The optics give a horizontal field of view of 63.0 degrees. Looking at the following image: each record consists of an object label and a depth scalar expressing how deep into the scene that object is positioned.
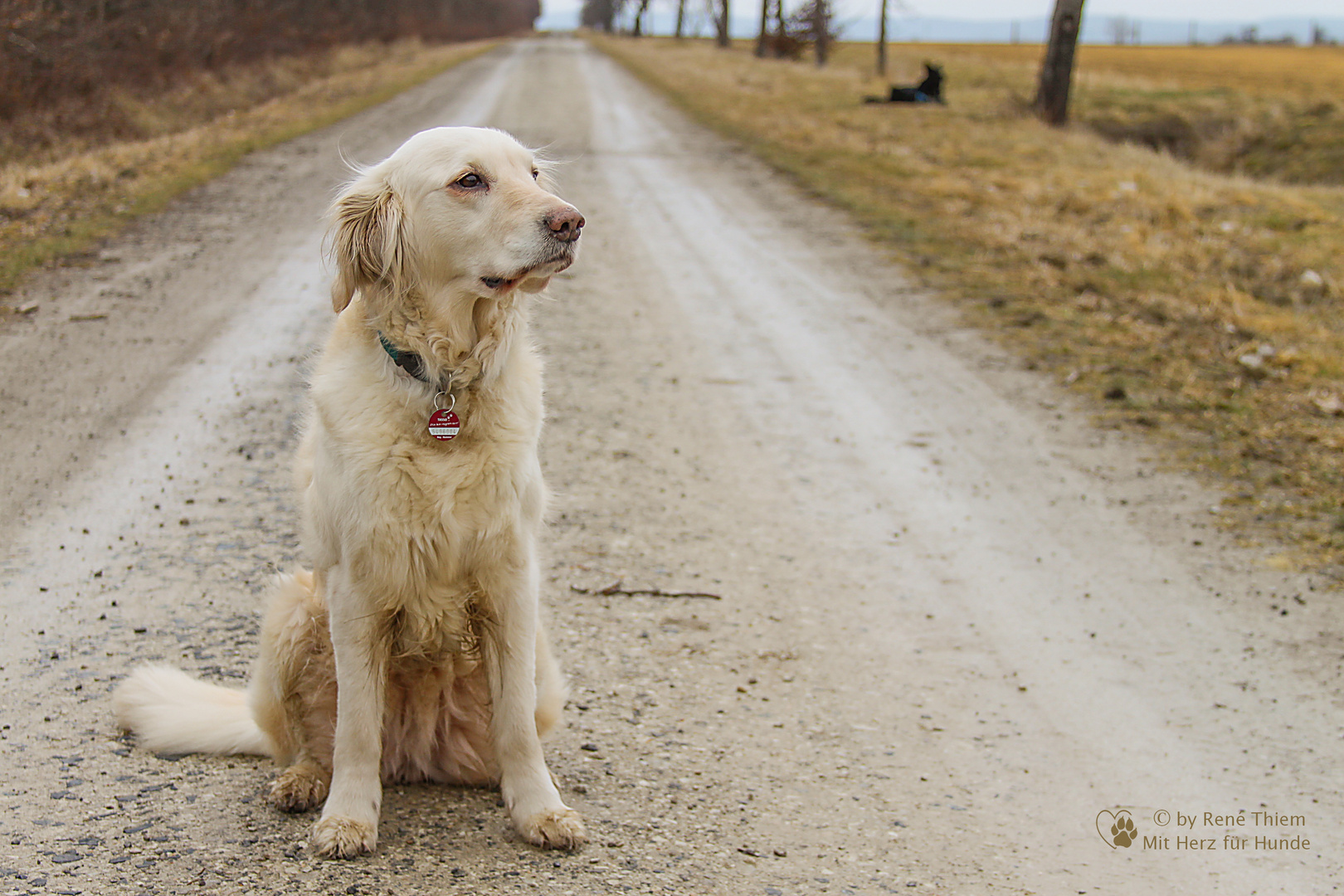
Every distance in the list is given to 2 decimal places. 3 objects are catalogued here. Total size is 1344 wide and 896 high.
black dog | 22.66
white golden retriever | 2.96
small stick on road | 4.95
